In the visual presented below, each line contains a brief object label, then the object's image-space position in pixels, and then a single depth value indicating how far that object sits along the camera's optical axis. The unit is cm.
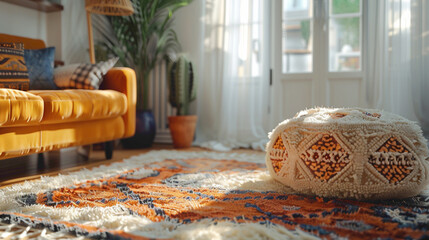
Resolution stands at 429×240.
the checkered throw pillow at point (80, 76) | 228
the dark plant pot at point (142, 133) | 312
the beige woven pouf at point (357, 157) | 118
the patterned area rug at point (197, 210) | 95
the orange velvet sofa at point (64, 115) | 157
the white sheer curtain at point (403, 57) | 284
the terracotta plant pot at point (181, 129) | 307
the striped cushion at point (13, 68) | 187
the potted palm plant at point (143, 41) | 316
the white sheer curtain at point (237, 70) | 319
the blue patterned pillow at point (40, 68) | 225
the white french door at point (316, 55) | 310
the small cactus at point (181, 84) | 305
